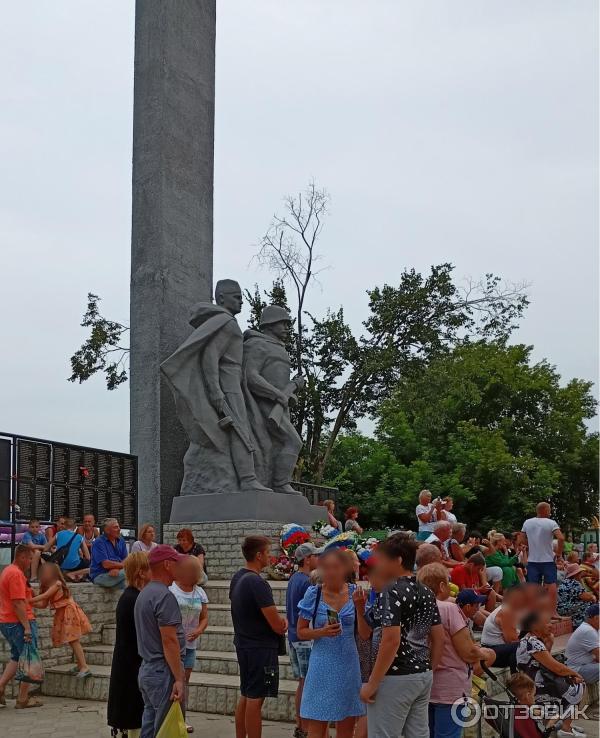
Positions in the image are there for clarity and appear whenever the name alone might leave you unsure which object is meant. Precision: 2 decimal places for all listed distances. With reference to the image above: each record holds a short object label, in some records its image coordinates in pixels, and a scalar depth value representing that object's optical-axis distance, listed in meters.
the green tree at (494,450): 31.28
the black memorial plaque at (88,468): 14.09
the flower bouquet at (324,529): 13.00
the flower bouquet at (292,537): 12.81
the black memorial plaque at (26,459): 12.69
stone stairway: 8.61
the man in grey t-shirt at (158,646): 5.69
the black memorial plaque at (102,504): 14.42
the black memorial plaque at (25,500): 12.62
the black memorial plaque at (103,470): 14.50
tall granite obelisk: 15.63
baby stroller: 6.23
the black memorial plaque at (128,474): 15.07
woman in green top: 13.20
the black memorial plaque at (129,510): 14.96
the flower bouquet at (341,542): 6.73
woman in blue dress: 5.73
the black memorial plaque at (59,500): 13.36
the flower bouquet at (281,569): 12.22
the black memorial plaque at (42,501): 12.99
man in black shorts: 6.55
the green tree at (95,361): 23.83
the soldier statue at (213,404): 14.27
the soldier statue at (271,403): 14.91
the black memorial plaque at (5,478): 12.27
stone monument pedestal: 13.49
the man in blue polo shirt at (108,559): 11.03
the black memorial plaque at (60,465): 13.43
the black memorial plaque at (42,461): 13.05
